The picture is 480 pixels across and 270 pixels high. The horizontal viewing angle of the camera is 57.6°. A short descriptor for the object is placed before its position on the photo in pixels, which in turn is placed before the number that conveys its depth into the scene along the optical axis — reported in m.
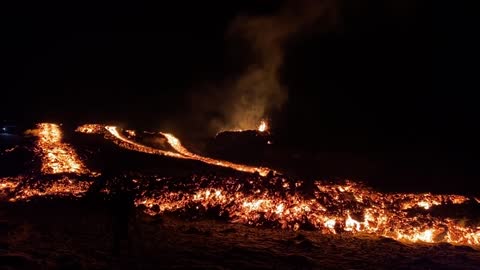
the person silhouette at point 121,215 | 9.22
